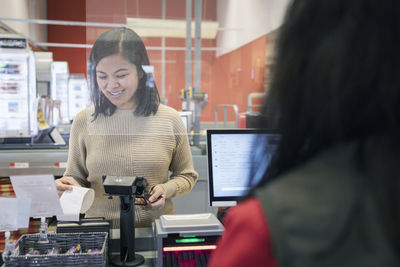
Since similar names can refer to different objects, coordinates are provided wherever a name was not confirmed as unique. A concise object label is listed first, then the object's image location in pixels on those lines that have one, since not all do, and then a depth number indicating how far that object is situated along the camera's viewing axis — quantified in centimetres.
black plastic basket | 121
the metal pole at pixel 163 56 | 217
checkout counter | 162
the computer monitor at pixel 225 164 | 177
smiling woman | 183
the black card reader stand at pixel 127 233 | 144
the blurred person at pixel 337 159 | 43
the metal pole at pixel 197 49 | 223
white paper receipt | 136
